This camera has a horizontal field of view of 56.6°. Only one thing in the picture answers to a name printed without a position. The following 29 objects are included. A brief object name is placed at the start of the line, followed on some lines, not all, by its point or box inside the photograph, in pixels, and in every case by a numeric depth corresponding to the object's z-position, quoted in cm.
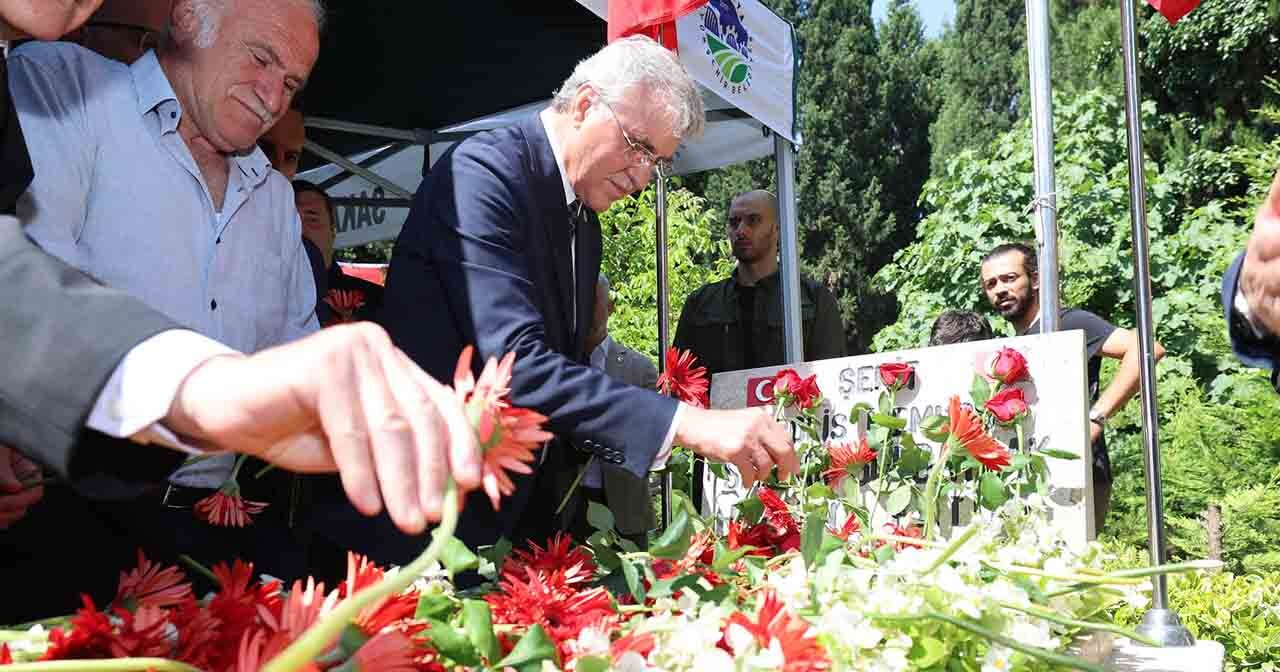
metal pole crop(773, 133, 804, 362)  405
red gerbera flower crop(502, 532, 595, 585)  120
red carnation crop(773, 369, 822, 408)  224
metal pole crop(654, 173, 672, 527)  269
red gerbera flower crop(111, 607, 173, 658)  72
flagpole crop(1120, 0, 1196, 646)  190
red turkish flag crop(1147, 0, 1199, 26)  267
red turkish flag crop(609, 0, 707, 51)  292
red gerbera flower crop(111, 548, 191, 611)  89
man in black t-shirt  364
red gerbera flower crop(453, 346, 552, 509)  53
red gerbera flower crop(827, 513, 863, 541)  158
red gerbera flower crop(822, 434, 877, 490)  204
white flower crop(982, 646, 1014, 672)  108
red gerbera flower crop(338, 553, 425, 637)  75
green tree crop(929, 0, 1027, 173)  2317
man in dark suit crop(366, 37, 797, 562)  162
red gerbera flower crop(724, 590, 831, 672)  83
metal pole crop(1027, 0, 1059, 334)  250
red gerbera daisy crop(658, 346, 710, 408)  208
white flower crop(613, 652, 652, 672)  87
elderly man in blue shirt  152
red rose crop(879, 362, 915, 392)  214
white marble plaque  191
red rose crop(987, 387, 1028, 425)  195
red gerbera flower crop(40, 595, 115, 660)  71
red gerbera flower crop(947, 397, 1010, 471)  177
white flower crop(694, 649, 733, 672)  87
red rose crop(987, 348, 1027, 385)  200
